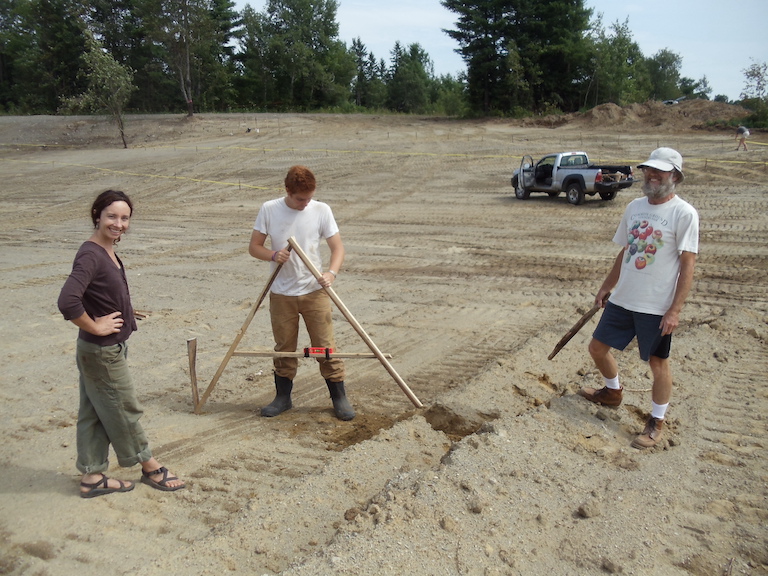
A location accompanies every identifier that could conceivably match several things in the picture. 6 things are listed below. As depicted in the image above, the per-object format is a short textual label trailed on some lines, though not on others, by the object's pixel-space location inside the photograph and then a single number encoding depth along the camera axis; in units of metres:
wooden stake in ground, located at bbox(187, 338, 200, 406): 5.42
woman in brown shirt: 3.74
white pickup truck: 16.50
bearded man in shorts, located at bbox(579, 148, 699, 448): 4.28
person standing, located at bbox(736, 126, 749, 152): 21.55
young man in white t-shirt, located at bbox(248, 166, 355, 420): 5.07
